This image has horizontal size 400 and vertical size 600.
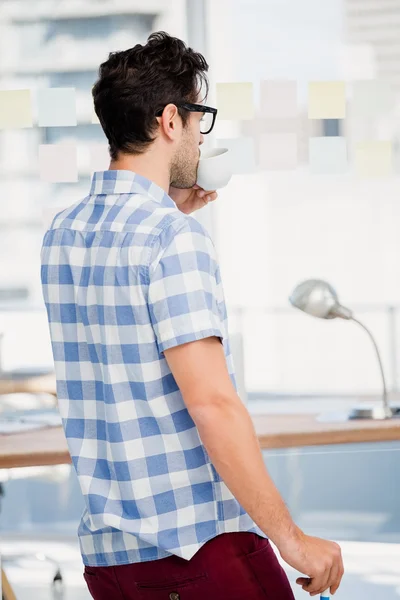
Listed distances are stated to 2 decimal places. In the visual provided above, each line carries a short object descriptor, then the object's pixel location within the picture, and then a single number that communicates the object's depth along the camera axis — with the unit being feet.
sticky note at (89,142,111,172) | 15.58
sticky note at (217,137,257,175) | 16.51
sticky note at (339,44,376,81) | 20.43
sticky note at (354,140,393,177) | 15.75
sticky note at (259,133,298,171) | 16.39
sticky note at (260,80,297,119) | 16.66
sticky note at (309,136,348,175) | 16.26
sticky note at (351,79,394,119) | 17.01
